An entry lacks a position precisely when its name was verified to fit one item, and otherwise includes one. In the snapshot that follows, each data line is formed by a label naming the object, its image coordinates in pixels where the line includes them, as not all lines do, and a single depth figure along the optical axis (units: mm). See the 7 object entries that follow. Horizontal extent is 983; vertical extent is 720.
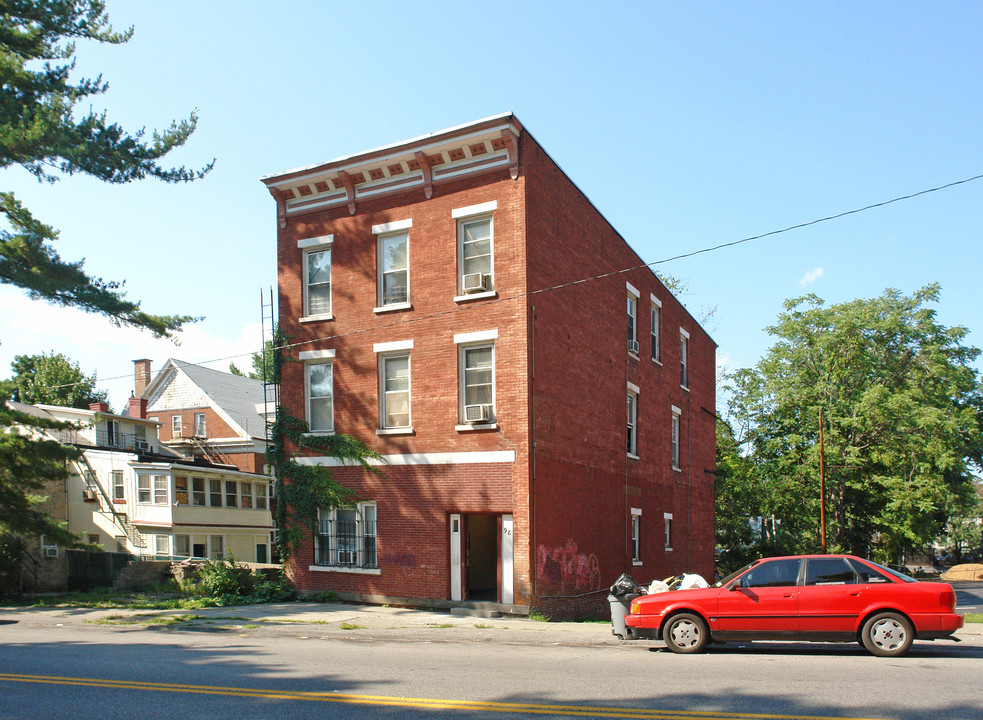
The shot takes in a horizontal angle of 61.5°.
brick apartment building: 19562
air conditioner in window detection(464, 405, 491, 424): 19578
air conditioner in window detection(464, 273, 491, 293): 20031
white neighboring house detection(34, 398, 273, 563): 37094
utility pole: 32094
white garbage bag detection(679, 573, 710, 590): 13867
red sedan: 11750
